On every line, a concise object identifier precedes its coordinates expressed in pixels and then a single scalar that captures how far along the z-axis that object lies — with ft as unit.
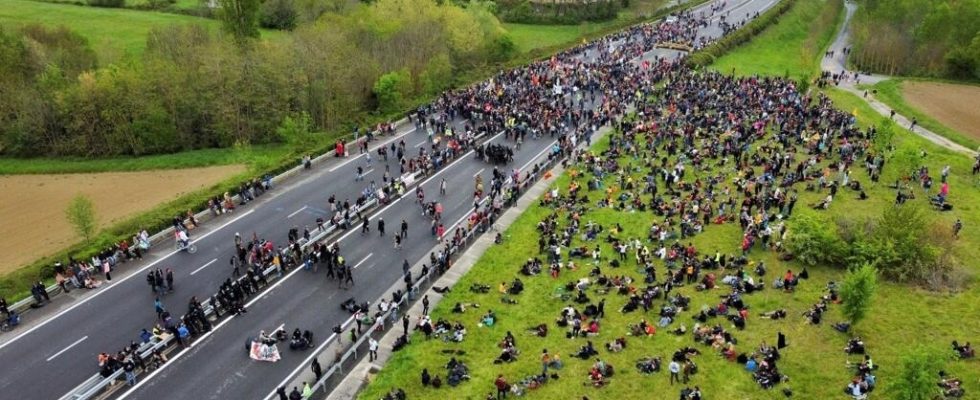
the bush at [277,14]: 373.61
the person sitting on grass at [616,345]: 102.63
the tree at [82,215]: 136.46
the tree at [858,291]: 99.66
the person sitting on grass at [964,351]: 98.37
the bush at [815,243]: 125.59
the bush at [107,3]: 399.44
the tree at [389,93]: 235.81
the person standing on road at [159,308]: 110.52
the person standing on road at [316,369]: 95.40
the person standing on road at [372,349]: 101.55
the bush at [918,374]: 79.36
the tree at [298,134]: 194.80
